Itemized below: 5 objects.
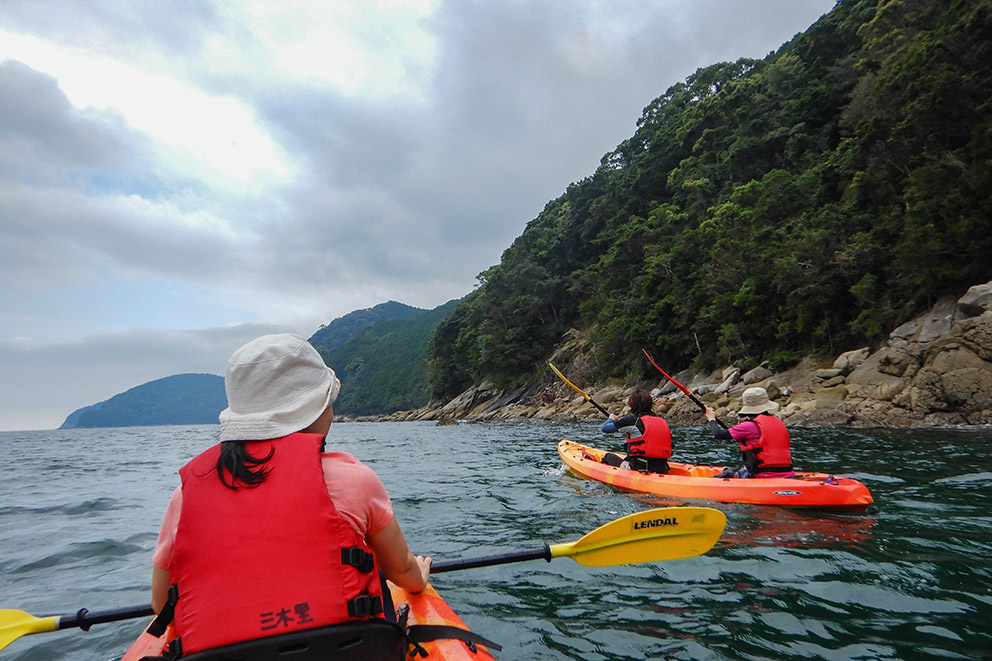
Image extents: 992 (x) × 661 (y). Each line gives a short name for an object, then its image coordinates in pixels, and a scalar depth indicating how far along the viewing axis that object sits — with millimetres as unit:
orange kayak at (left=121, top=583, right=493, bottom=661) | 2139
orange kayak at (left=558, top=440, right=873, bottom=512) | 5344
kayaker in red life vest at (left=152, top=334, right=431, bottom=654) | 1511
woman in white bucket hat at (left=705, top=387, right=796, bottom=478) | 6148
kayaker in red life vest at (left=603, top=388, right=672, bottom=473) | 7414
